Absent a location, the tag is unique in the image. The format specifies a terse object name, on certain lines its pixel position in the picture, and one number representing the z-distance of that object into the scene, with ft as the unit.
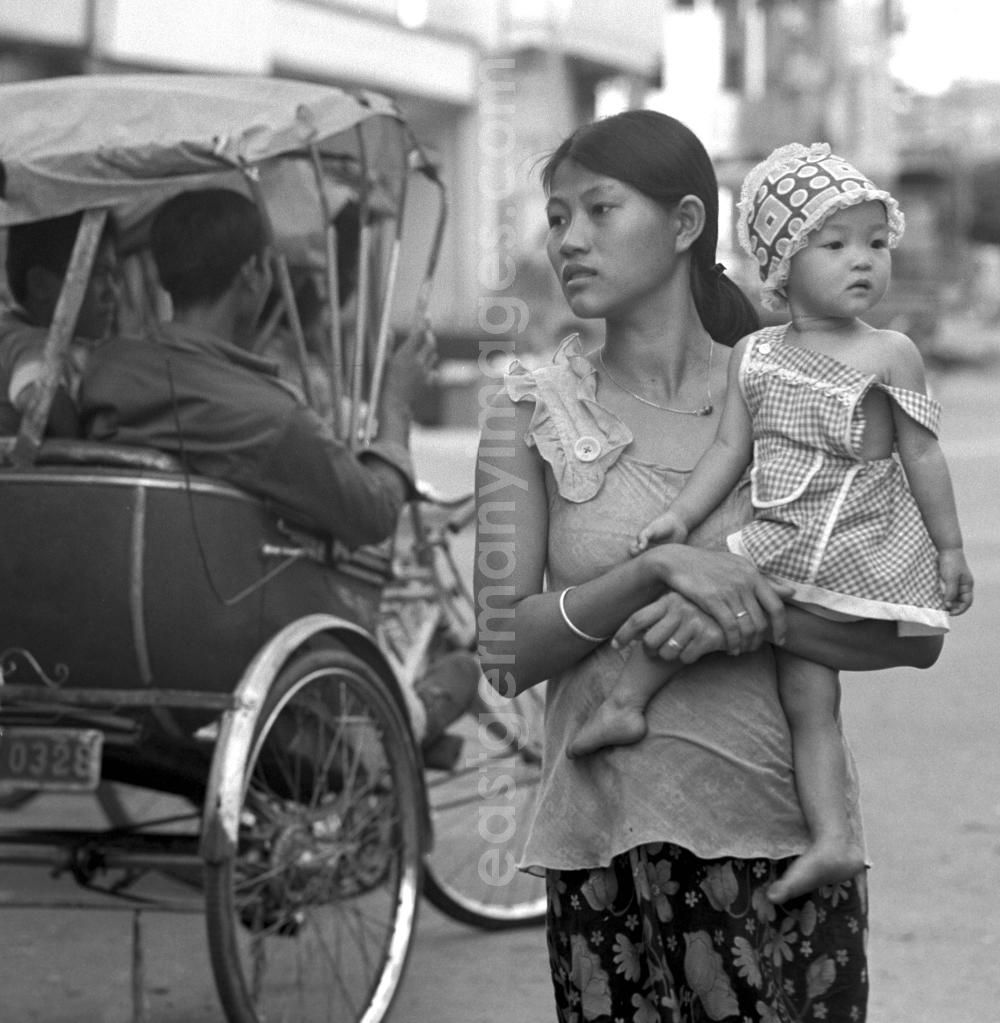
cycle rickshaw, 23.03
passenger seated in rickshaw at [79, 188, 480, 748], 23.59
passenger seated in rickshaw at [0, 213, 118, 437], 24.17
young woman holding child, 14.82
